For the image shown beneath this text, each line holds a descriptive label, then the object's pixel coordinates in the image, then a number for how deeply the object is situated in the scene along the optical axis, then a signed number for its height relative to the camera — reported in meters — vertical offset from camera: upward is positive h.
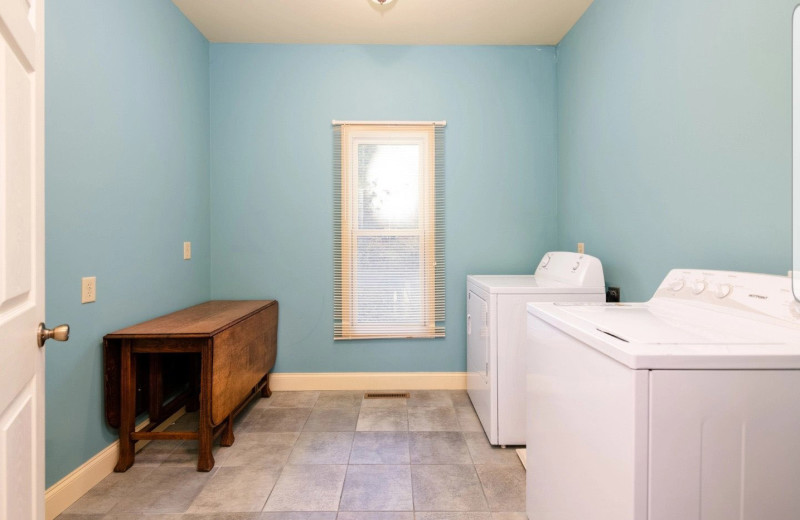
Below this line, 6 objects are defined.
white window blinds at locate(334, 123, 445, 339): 3.00 +0.21
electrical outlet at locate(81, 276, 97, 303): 1.76 -0.15
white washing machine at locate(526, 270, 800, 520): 0.83 -0.36
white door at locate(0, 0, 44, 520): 0.82 +0.00
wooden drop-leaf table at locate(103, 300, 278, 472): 1.90 -0.57
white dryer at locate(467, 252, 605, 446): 2.17 -0.45
